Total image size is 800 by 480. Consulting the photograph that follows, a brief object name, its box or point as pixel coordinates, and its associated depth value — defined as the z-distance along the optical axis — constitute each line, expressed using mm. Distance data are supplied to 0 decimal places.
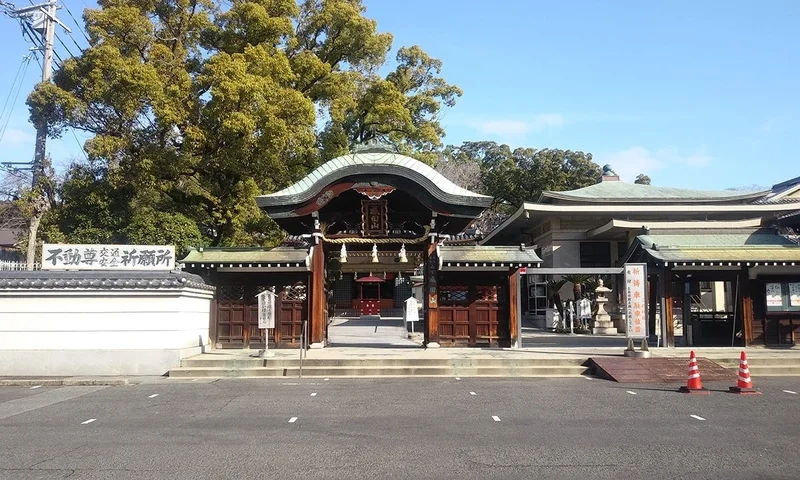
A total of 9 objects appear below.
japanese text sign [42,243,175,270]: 15352
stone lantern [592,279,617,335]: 27016
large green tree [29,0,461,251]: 21609
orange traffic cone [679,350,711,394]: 11672
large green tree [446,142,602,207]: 40344
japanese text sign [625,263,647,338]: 16016
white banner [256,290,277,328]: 16328
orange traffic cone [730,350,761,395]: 11398
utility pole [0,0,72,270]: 24375
